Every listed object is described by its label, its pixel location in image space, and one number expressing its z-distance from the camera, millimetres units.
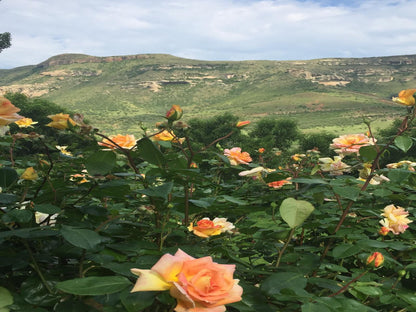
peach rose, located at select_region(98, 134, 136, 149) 980
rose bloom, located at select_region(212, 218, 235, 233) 1108
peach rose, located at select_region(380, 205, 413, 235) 1143
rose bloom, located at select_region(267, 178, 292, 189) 1595
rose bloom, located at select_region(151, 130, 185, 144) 1208
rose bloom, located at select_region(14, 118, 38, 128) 2166
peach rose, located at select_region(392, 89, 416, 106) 1095
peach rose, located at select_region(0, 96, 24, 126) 637
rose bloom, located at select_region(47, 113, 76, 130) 826
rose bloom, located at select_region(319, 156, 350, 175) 1443
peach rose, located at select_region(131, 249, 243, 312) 470
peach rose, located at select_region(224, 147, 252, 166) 1580
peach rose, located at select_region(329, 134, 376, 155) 1286
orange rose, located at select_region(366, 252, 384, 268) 733
